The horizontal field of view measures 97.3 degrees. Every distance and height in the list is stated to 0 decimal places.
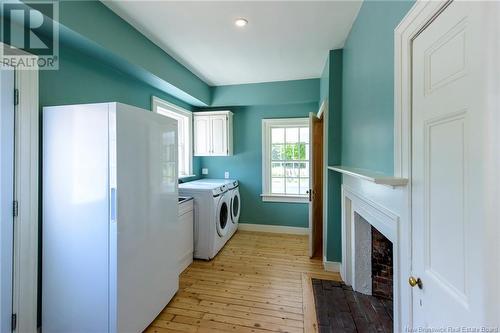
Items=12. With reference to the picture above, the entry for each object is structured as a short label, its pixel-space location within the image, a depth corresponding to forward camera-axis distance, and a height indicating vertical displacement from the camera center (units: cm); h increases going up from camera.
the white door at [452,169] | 65 -1
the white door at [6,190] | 146 -16
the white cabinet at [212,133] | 398 +60
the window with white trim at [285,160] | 410 +12
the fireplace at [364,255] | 205 -88
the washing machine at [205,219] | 300 -72
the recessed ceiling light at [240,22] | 198 +133
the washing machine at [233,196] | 371 -53
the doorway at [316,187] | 304 -32
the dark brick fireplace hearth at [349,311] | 178 -129
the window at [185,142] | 377 +44
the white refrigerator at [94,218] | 150 -37
